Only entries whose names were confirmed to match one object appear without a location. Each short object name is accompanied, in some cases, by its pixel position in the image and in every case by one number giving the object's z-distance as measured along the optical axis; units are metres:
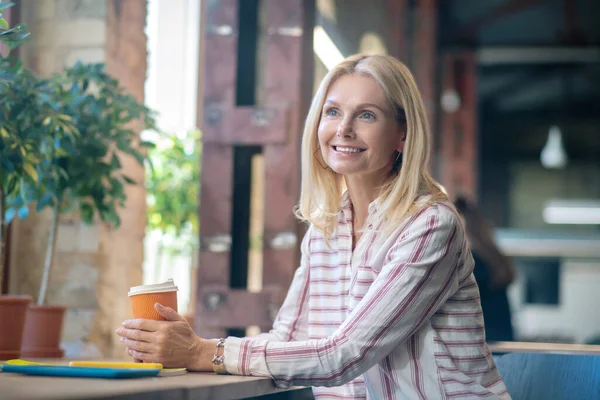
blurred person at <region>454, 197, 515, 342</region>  3.74
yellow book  1.34
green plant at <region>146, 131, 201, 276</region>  5.43
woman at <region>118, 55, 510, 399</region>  1.46
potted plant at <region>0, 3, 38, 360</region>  1.78
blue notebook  1.20
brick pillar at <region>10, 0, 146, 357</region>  2.62
